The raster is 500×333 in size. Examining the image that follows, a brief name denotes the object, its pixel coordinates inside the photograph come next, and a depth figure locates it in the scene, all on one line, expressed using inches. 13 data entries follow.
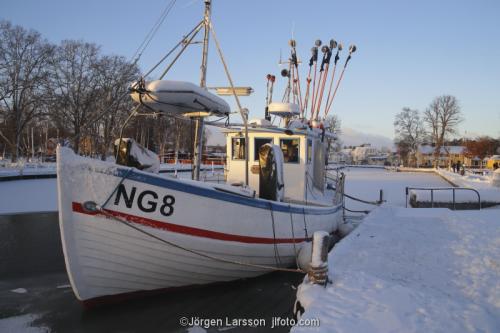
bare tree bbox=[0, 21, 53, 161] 1494.8
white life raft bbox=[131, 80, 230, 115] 257.6
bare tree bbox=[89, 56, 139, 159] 1614.2
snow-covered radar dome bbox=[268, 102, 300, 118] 442.3
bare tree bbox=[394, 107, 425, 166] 3157.0
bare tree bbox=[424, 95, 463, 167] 2859.3
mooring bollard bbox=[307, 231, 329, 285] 205.5
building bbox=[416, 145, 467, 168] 3253.9
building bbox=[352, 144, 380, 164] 4394.7
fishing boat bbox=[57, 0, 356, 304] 222.8
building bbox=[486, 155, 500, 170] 2095.1
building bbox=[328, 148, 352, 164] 3782.0
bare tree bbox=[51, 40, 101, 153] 1610.5
